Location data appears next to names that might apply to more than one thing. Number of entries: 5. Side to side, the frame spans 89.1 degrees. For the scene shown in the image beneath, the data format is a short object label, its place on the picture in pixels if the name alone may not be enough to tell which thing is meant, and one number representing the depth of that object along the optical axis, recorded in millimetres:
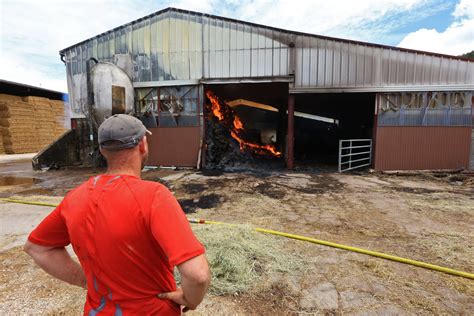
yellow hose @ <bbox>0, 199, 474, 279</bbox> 3099
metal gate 11377
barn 10188
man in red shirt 1118
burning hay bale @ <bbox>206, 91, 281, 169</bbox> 12710
